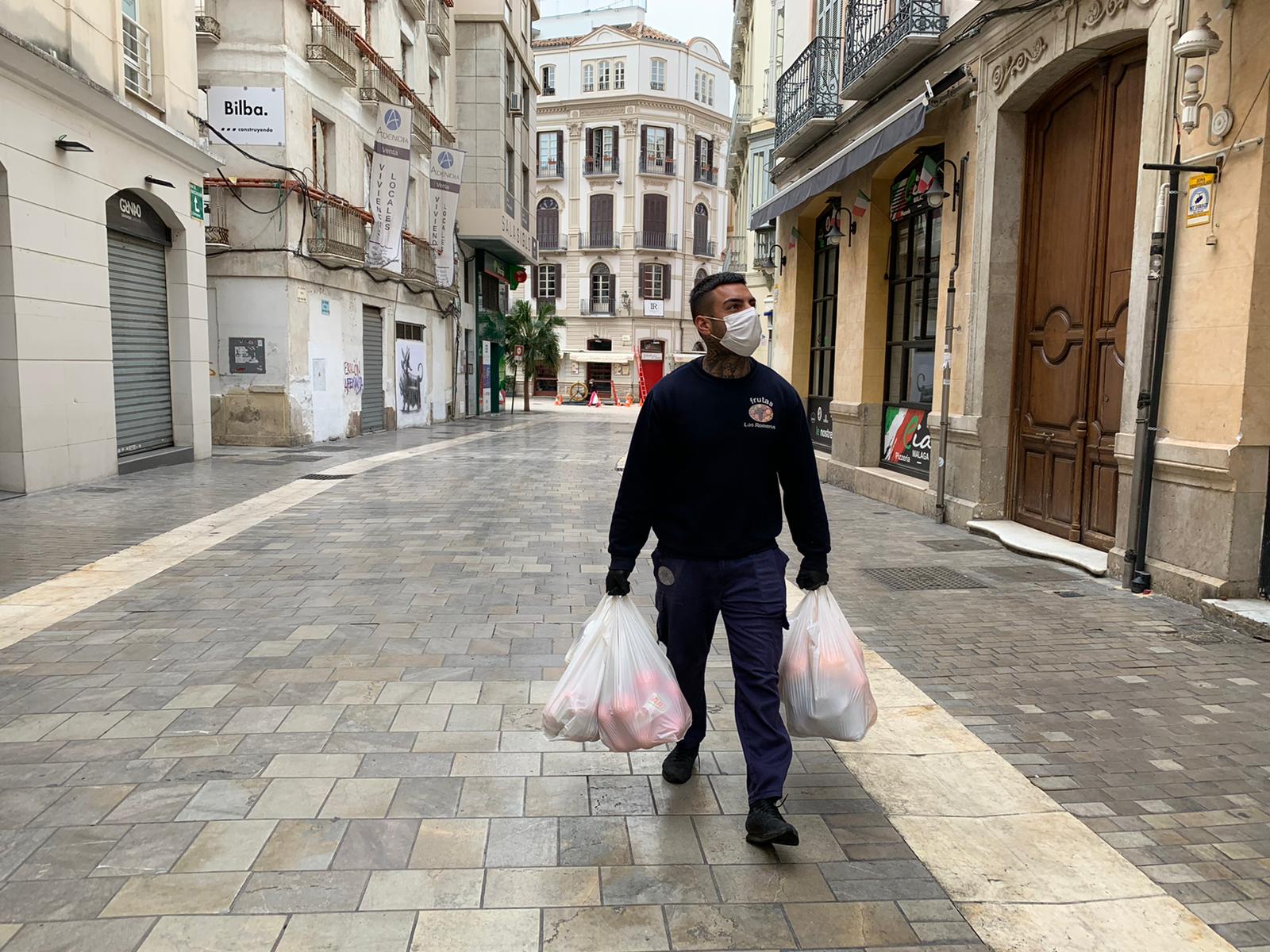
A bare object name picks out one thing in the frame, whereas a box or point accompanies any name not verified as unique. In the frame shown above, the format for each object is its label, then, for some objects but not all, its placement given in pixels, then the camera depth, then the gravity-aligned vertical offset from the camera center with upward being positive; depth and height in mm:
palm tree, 38500 +1410
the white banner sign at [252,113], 17766 +4629
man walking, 3246 -450
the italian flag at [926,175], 10945 +2293
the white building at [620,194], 56250 +10430
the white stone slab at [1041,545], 7551 -1421
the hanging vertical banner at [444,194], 25422 +4588
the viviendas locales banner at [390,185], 20578 +3936
